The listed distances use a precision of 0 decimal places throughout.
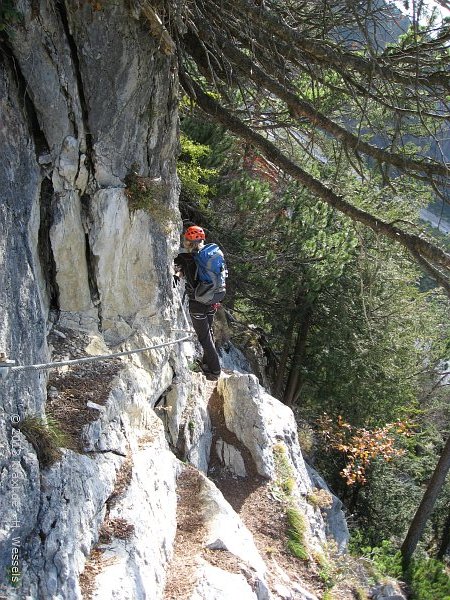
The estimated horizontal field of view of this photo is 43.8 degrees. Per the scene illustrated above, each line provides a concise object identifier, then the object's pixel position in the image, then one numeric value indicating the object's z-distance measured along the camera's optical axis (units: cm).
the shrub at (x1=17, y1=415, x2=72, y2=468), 407
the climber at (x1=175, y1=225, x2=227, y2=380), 729
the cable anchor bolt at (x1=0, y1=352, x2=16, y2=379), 335
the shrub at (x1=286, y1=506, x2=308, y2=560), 725
